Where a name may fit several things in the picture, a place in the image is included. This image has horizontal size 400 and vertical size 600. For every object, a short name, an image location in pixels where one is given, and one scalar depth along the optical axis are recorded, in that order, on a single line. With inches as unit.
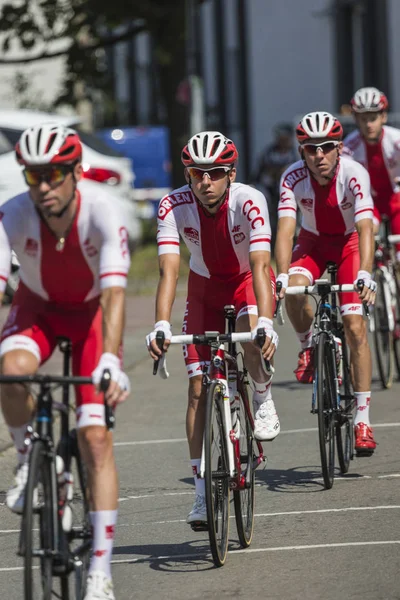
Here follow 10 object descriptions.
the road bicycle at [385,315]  915.4
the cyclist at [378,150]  909.2
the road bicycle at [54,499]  425.1
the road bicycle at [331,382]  650.2
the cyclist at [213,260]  558.9
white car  1357.0
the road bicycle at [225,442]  524.1
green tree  1969.7
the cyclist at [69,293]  447.8
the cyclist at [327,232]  703.7
